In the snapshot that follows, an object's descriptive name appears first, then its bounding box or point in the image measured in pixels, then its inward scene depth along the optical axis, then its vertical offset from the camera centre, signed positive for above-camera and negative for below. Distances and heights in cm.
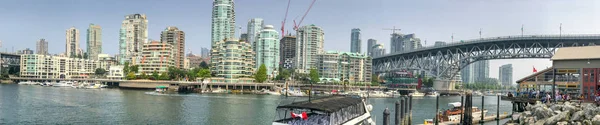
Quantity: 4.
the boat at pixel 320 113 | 2633 -282
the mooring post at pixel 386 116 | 2855 -311
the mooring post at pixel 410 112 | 3675 -368
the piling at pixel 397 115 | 3143 -331
